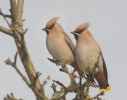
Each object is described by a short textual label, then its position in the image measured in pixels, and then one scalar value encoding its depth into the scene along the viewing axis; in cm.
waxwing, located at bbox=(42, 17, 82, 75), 1024
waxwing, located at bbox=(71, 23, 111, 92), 934
